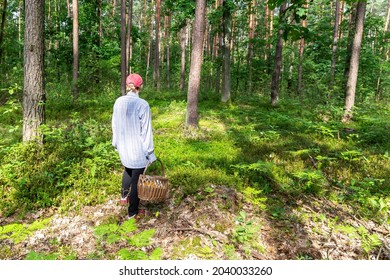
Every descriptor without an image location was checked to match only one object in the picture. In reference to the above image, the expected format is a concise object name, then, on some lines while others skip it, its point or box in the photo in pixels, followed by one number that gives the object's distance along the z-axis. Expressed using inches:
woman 164.1
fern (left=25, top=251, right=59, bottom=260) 94.6
